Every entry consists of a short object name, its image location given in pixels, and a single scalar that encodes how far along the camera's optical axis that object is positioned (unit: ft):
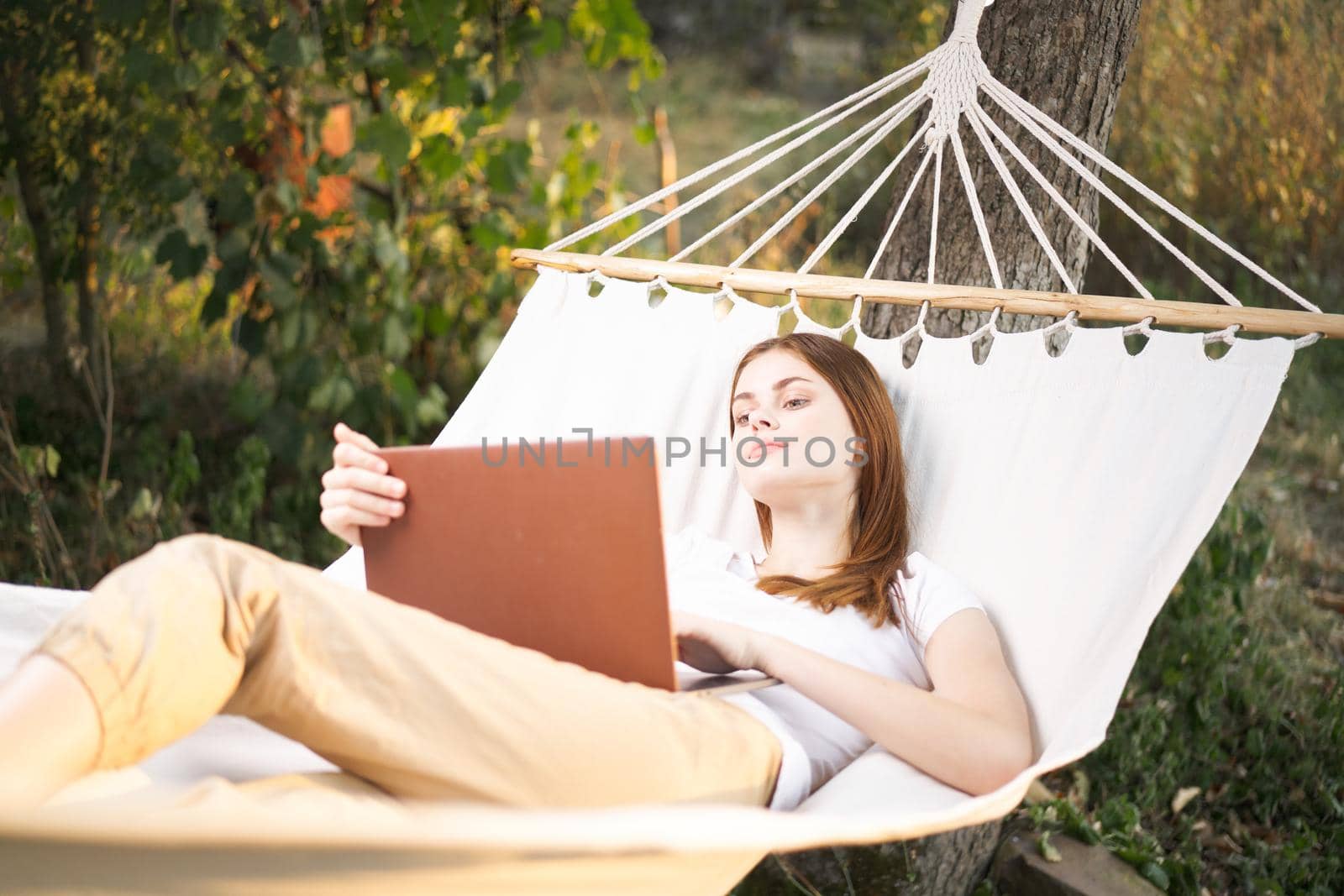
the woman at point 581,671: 3.21
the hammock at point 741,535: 2.67
